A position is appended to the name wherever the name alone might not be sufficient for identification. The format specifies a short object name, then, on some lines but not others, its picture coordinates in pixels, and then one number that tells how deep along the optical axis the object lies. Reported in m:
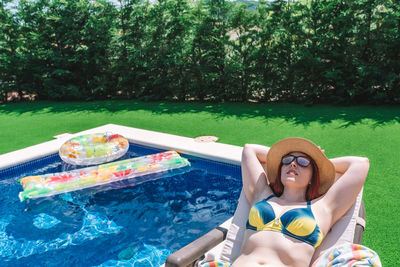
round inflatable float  6.45
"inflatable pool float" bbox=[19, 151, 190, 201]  5.50
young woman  2.87
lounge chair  2.74
